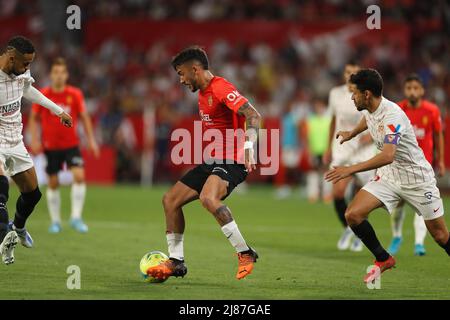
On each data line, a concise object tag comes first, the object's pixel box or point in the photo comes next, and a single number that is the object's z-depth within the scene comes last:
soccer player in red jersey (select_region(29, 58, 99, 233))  15.53
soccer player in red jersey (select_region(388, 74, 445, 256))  12.80
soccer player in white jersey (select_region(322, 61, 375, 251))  13.83
